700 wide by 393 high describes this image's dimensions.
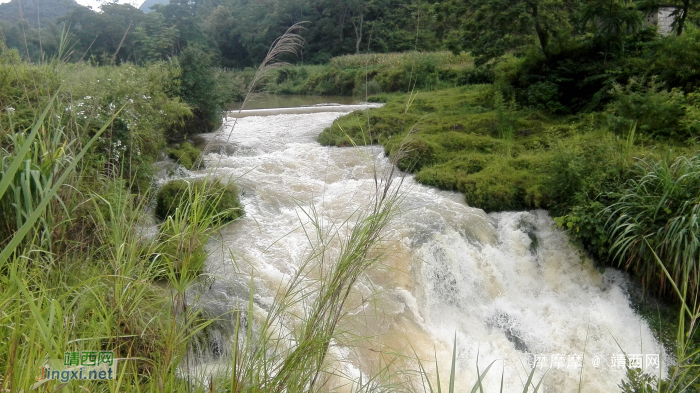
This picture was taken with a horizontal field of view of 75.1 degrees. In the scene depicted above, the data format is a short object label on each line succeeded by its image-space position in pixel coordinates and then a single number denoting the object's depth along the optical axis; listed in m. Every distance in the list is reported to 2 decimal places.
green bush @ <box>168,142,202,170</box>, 8.40
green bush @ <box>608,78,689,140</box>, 7.29
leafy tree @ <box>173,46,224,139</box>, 10.91
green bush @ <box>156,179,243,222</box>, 6.34
